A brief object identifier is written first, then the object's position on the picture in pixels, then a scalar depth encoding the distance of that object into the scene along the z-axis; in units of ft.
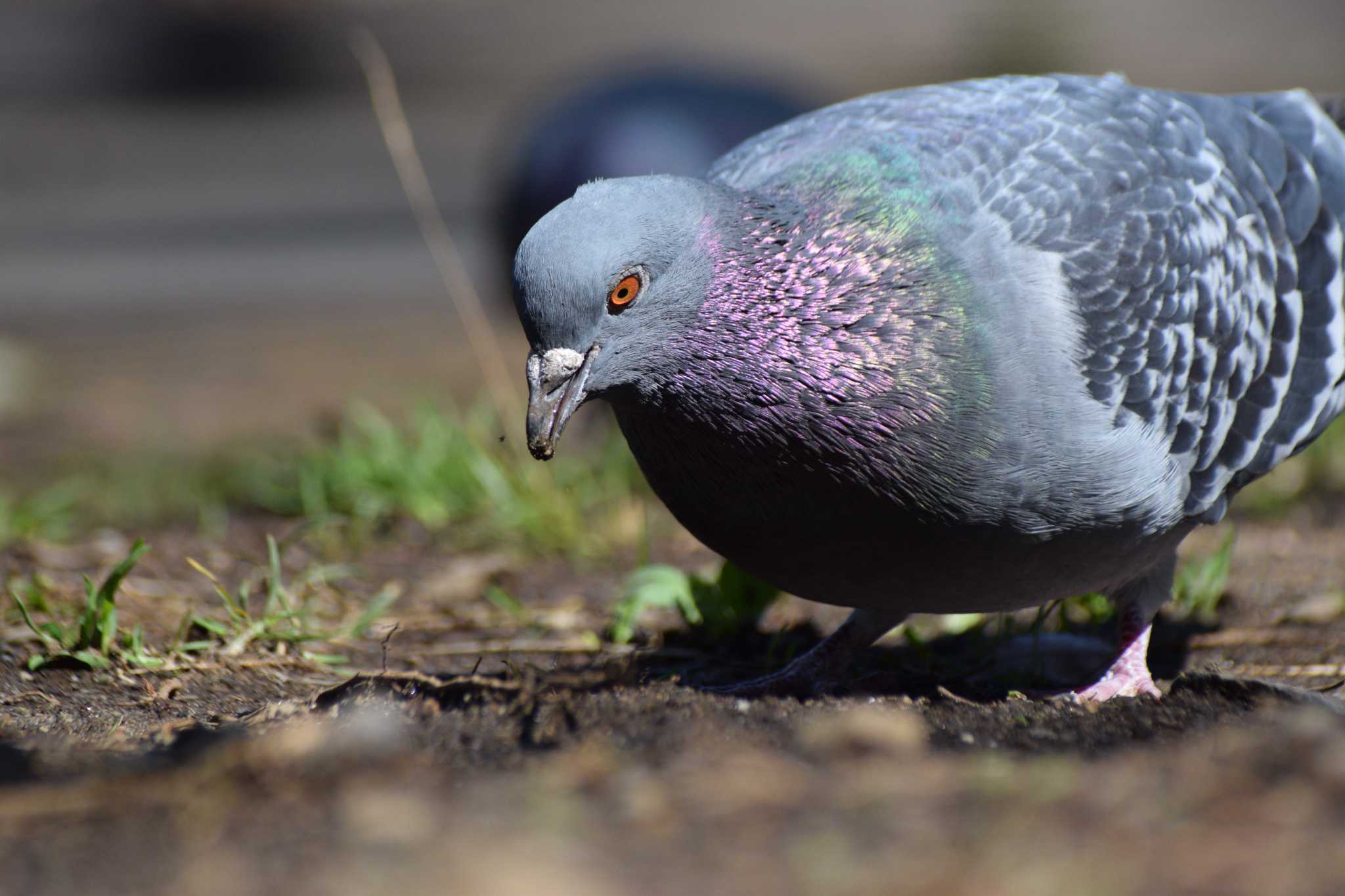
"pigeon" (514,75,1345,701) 21.07
